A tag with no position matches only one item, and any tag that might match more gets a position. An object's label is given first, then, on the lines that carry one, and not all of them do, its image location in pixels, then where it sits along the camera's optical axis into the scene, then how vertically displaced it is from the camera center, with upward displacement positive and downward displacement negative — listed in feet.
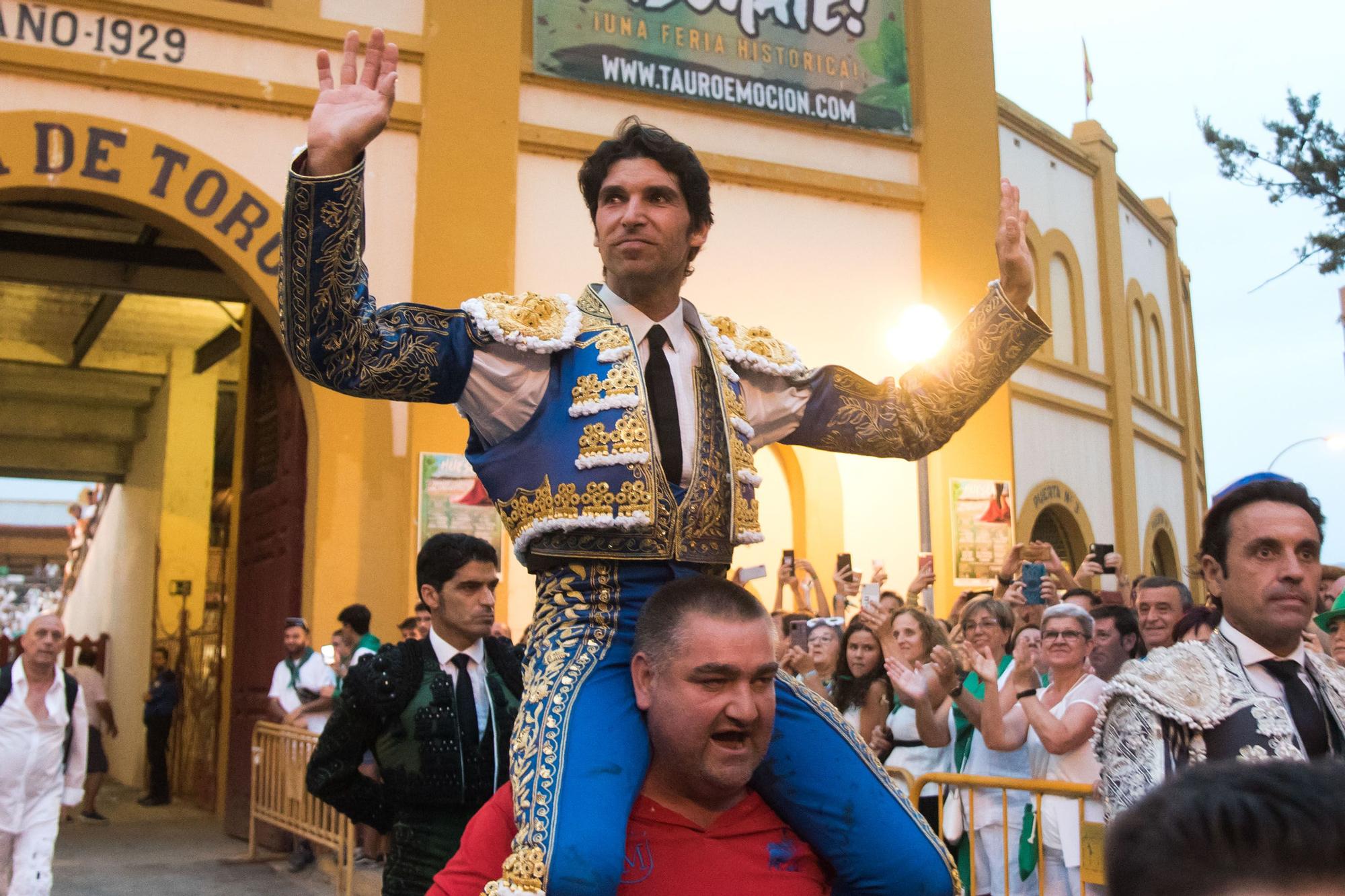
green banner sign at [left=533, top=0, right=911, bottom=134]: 42.68 +19.08
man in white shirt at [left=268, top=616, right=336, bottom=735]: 36.94 -1.01
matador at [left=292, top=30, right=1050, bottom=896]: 9.04 +1.50
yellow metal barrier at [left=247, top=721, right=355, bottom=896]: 29.66 -3.88
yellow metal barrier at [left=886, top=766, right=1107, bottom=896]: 16.69 -2.19
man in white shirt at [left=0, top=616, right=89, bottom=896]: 28.45 -2.43
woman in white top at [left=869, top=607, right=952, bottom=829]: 21.40 -1.16
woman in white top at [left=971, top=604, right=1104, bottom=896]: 18.34 -1.19
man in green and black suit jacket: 15.25 -0.97
